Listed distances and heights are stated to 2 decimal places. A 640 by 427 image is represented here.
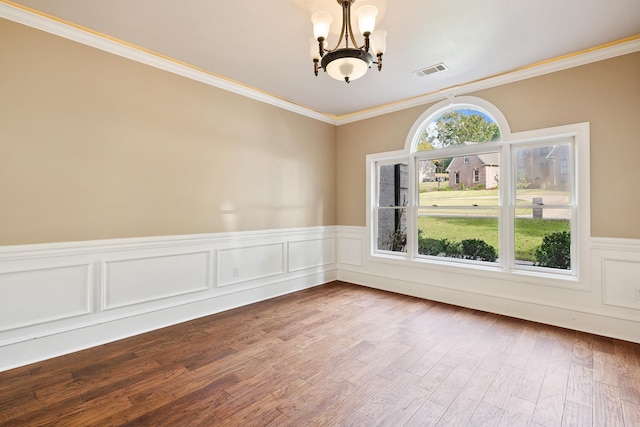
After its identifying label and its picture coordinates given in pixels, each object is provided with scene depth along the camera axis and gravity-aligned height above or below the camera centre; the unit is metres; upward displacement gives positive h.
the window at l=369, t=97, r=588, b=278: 3.32 +0.27
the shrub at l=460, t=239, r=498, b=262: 3.82 -0.46
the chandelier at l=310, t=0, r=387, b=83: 2.02 +1.22
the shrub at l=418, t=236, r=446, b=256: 4.27 -0.45
